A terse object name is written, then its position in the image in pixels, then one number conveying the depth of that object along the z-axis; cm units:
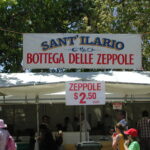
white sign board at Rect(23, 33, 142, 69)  947
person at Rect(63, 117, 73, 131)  1370
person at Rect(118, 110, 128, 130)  975
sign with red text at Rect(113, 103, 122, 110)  1119
